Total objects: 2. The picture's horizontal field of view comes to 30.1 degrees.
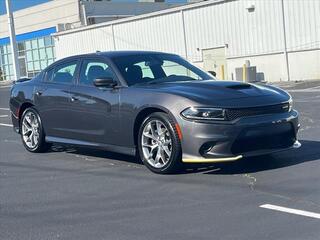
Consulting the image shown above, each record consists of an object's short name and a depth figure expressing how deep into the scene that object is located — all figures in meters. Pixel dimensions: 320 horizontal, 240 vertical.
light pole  30.45
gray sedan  6.64
